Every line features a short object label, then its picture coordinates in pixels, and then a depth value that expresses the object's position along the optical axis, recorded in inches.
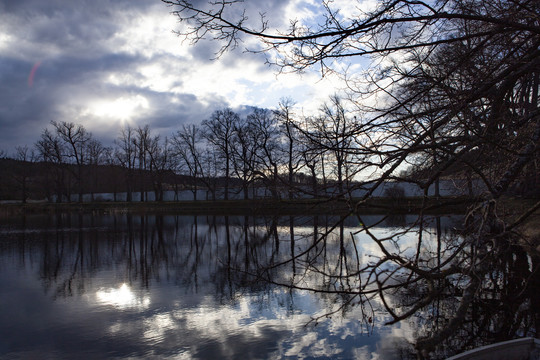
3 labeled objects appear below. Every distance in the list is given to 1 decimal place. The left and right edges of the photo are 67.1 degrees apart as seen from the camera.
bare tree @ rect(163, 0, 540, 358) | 137.5
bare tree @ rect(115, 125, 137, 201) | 2566.4
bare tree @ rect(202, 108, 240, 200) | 2247.0
